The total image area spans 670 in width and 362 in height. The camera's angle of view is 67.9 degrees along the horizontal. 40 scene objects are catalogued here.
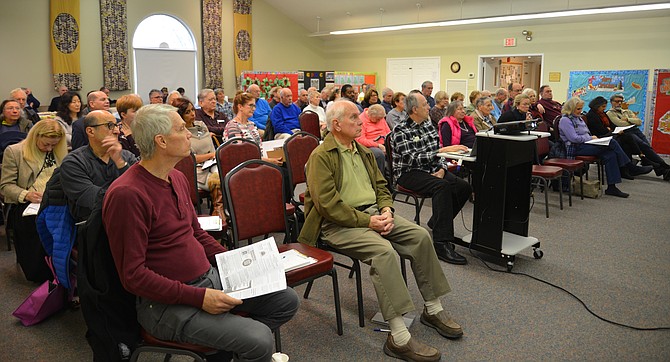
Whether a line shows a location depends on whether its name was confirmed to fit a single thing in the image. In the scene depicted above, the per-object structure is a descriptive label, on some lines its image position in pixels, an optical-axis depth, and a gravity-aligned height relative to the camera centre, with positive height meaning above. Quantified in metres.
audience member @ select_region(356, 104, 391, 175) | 5.60 -0.28
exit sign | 11.20 +1.42
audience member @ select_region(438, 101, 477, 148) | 5.00 -0.23
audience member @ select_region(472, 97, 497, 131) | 5.83 -0.09
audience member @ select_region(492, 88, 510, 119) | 8.12 +0.10
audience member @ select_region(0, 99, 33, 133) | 4.84 -0.17
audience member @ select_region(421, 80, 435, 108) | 8.69 +0.29
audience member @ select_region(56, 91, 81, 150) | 5.09 -0.08
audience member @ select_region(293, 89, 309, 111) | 8.10 +0.04
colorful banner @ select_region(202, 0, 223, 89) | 12.26 +1.50
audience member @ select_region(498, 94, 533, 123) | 6.07 -0.09
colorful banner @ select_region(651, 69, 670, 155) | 8.51 -0.11
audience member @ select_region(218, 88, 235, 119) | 8.29 -0.04
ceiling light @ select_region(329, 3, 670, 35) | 8.44 +1.71
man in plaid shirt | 3.71 -0.53
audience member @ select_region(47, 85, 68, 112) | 9.27 -0.03
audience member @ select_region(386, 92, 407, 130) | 6.43 -0.14
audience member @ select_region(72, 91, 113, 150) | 3.75 -0.01
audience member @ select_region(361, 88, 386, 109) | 8.24 +0.13
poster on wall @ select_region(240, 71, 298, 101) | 10.77 +0.51
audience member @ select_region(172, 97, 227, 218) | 3.80 -0.41
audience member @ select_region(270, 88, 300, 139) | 7.04 -0.19
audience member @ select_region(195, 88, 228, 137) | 5.59 -0.12
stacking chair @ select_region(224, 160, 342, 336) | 2.59 -0.56
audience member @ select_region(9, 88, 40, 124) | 6.35 +0.02
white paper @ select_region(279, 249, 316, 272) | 2.35 -0.76
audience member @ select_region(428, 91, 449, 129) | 6.67 -0.03
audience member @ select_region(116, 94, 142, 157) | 3.80 -0.09
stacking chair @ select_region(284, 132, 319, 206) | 3.74 -0.38
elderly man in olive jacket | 2.42 -0.68
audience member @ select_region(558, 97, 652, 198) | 5.94 -0.46
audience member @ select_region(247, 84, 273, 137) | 7.95 -0.12
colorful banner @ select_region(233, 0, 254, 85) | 12.94 +1.81
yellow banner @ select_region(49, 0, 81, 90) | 9.83 +1.17
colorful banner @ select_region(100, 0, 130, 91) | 10.55 +1.24
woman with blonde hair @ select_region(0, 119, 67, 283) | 3.21 -0.49
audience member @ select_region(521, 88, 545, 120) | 6.79 -0.03
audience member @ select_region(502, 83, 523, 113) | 8.41 +0.26
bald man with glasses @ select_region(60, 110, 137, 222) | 2.59 -0.34
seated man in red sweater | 1.63 -0.52
